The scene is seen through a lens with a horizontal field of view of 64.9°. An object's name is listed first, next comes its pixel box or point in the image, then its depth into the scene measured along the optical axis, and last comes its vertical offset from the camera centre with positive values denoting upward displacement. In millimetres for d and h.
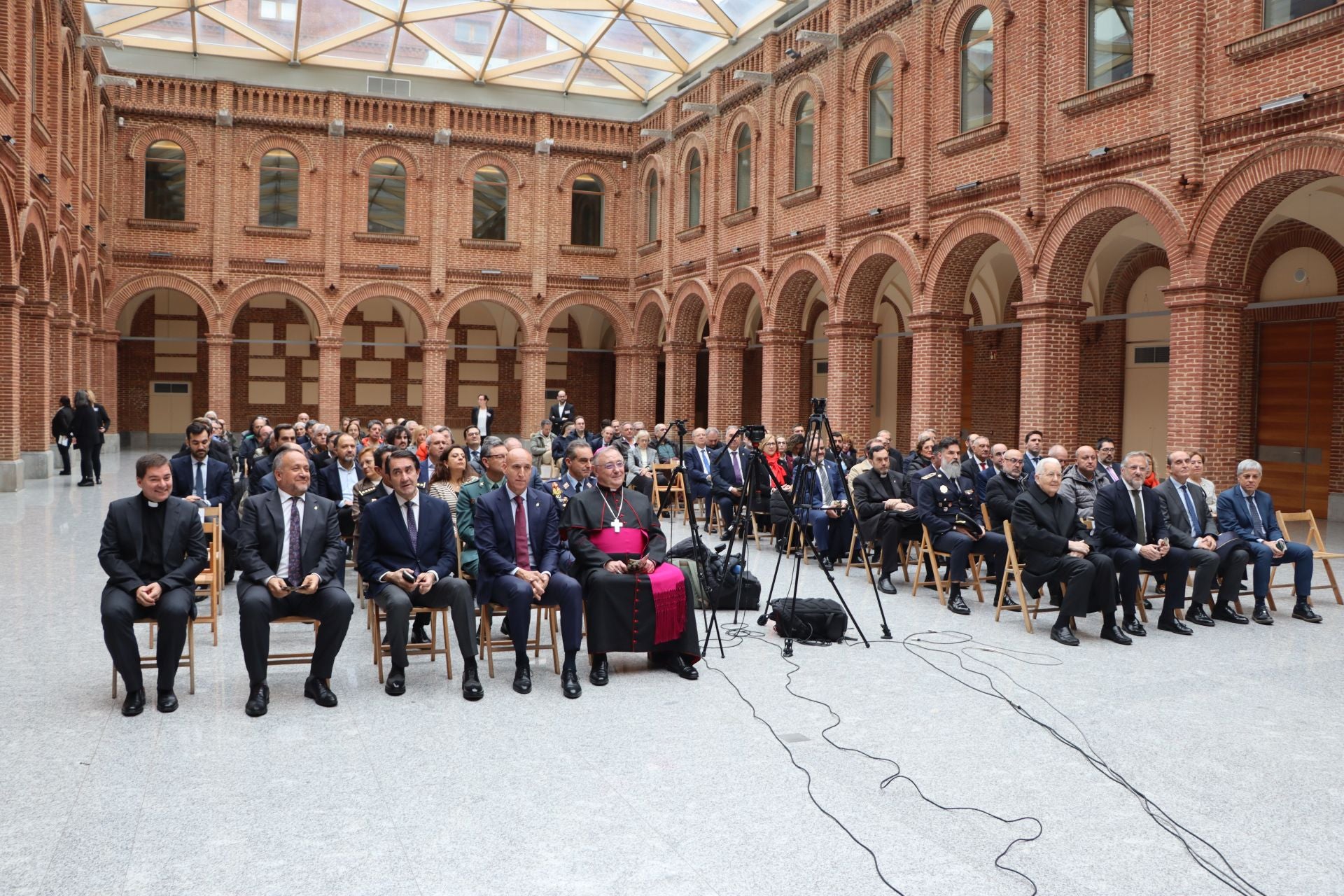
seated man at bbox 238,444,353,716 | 5922 -846
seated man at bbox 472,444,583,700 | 6426 -861
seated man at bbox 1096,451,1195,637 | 8117 -861
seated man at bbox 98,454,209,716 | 5660 -844
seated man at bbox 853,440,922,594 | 10047 -808
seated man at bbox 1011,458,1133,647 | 7859 -964
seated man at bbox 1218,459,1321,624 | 8680 -878
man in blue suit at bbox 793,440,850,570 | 10898 -847
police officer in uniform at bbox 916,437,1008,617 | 9312 -825
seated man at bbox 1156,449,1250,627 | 8422 -921
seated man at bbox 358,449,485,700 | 6355 -784
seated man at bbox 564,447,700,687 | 6582 -982
